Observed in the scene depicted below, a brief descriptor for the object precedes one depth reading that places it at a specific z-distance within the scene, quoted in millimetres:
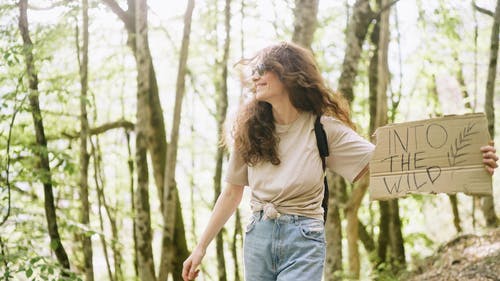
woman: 2859
